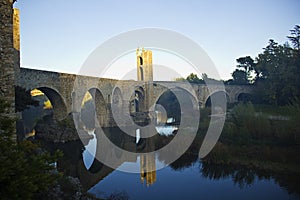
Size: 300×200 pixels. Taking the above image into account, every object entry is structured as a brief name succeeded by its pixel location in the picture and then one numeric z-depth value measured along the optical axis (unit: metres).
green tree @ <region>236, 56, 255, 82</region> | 46.94
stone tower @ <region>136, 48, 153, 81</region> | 39.75
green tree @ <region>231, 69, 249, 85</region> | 49.53
